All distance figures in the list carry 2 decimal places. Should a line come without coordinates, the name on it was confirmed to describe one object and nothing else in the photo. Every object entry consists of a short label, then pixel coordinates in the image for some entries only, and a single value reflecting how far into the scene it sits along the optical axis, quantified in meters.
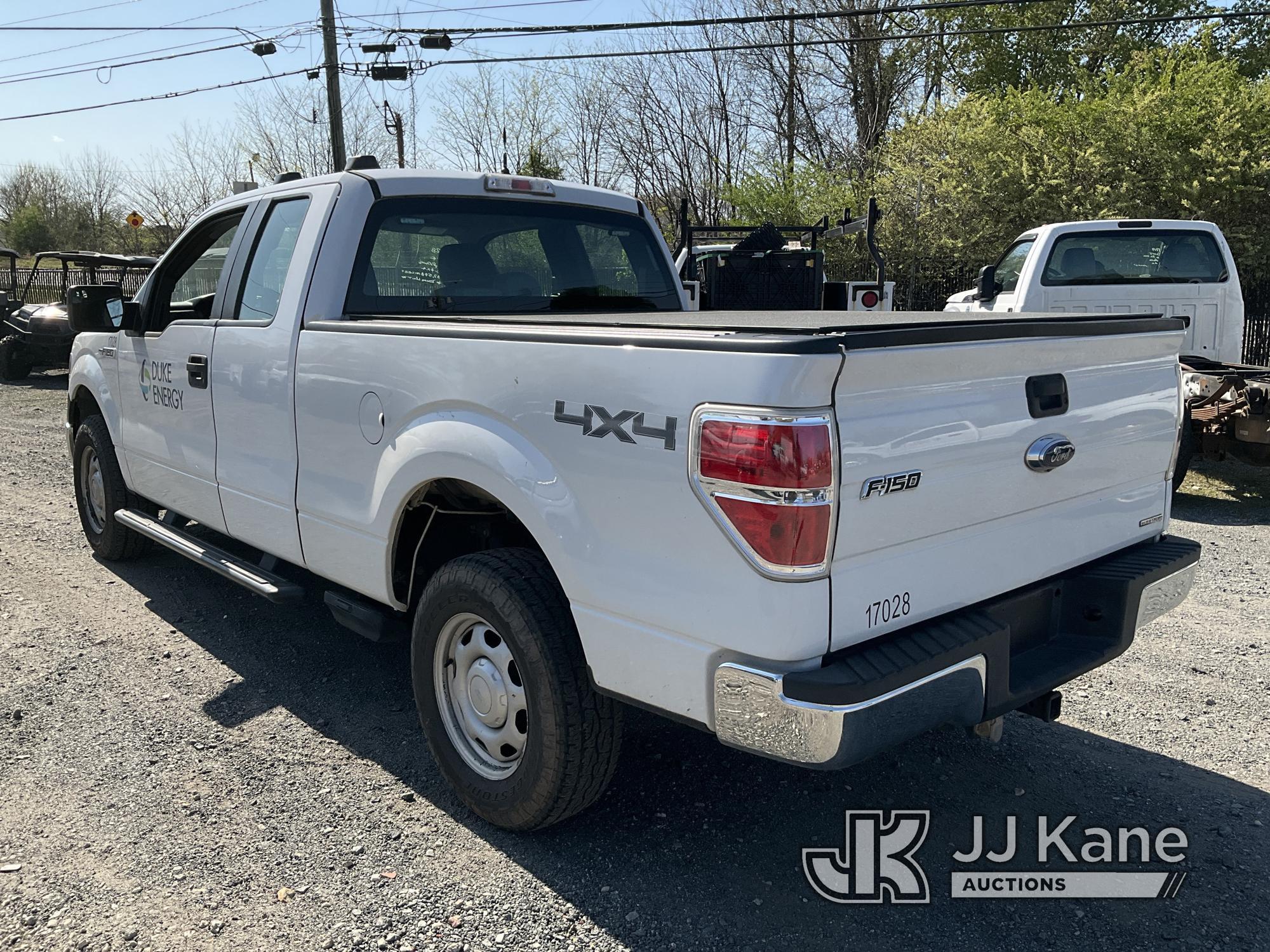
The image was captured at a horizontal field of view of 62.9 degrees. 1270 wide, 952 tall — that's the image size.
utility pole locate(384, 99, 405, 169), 33.41
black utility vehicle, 15.70
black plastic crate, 11.37
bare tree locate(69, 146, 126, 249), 48.62
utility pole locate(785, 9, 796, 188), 29.24
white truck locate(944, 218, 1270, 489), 9.60
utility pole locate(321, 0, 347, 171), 20.80
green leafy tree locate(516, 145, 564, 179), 29.75
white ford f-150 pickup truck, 2.35
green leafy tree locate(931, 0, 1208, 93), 28.67
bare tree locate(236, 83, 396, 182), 34.47
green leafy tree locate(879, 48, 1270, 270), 15.88
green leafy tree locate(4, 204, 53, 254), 50.69
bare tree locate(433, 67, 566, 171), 31.61
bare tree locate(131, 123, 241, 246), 38.56
